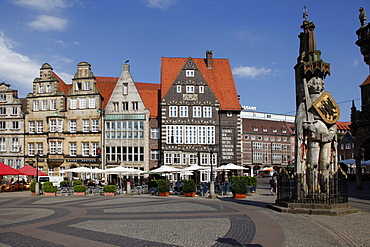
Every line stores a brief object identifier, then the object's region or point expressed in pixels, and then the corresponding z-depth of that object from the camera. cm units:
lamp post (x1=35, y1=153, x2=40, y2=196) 2886
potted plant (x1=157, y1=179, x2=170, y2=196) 2689
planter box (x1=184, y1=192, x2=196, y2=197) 2595
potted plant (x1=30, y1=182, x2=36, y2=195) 2966
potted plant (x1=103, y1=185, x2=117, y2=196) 2803
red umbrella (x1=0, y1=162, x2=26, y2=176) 3105
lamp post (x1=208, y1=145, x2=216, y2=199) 2409
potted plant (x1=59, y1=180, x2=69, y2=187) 3006
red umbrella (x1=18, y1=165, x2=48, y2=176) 3560
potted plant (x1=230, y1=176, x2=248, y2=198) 2325
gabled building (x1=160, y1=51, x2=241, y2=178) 4319
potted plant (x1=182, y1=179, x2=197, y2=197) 2575
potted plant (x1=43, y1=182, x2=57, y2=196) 2813
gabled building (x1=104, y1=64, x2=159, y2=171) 4416
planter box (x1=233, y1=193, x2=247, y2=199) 2338
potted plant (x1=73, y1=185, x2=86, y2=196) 2822
